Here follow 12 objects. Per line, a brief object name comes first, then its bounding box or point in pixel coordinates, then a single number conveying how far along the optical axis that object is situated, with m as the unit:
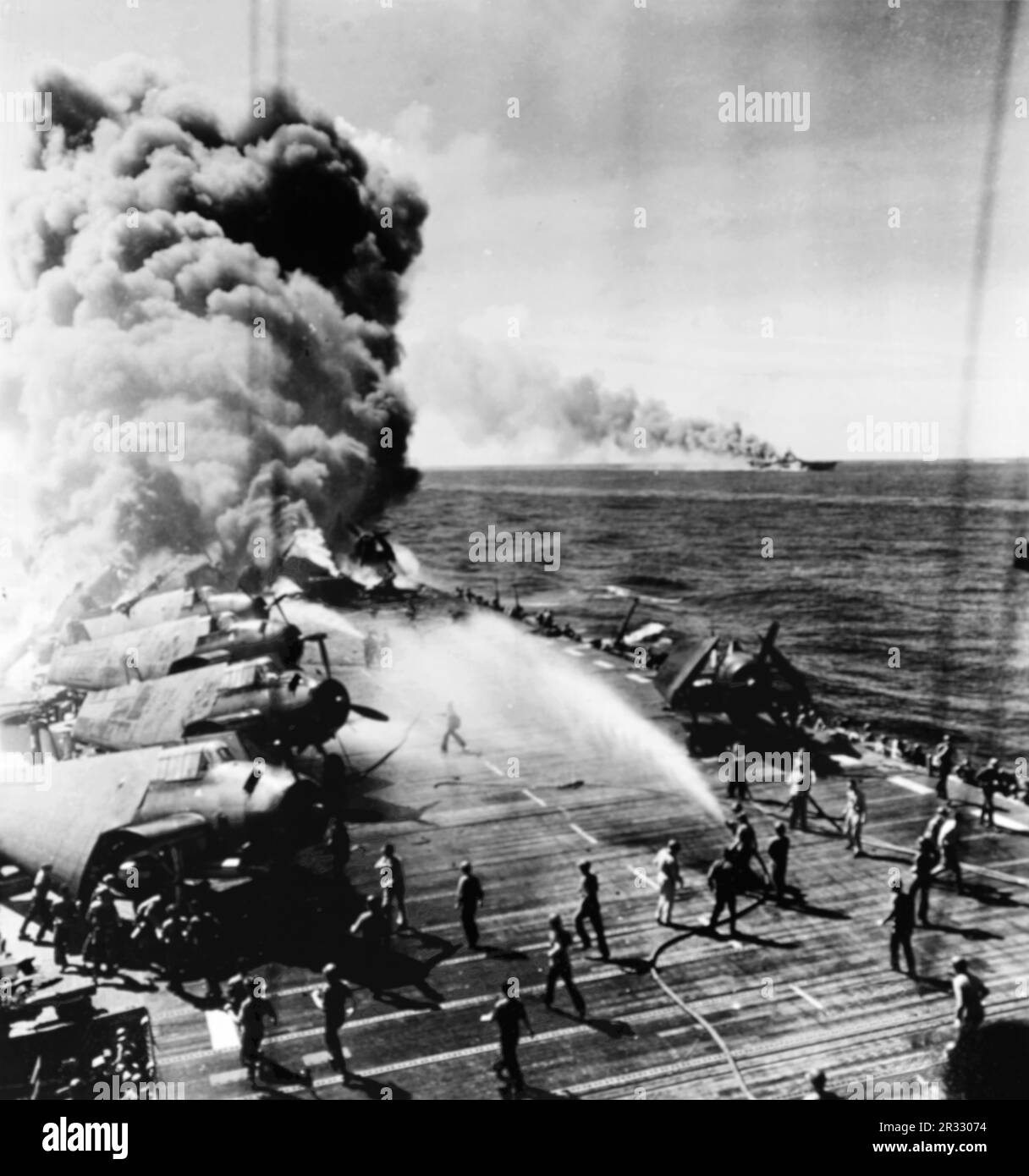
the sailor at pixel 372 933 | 16.94
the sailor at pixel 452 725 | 28.34
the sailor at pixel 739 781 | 24.17
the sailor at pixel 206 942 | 16.73
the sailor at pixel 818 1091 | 13.31
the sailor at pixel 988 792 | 22.50
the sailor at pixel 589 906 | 16.97
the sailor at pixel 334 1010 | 14.13
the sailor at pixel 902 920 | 16.44
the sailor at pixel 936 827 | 19.84
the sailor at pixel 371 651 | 39.03
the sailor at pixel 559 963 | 15.52
